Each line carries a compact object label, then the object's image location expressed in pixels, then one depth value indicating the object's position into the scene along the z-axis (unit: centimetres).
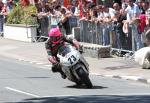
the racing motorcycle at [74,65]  1794
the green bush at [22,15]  3481
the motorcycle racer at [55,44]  1831
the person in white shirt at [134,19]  2427
